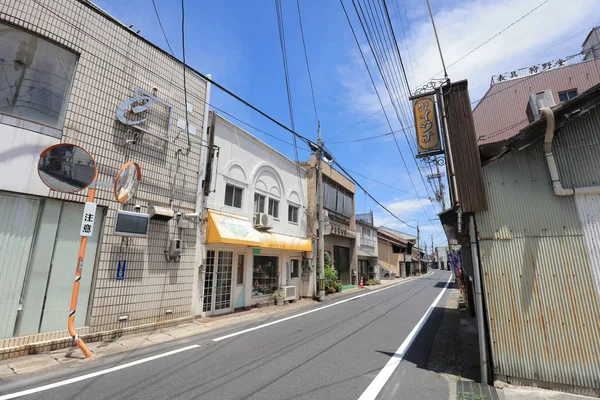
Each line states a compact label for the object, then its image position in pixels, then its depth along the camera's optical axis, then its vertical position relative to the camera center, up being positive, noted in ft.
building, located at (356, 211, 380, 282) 91.81 +4.39
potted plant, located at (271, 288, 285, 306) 44.80 -6.18
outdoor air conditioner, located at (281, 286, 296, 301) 46.96 -5.78
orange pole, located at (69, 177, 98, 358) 19.39 -3.23
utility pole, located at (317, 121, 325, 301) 54.49 +10.87
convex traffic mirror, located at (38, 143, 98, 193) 18.94 +6.12
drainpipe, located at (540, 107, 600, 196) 14.99 +5.41
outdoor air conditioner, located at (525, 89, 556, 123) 19.93 +12.14
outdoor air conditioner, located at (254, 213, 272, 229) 41.68 +5.58
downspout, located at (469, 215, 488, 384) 15.72 -2.42
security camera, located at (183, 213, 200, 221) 31.01 +4.57
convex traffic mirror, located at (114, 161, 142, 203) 22.74 +6.36
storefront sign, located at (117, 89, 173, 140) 26.73 +14.49
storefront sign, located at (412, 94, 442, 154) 22.34 +11.13
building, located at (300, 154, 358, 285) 59.55 +10.98
